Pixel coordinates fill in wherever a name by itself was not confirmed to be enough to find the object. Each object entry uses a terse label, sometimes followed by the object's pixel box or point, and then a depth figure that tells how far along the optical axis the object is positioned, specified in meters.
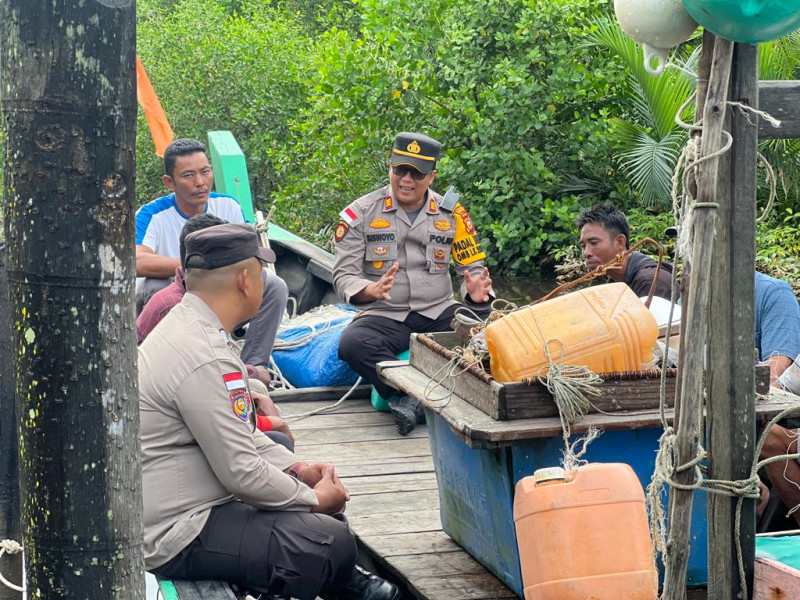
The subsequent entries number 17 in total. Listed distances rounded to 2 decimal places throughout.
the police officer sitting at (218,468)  3.28
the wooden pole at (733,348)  2.96
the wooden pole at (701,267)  2.85
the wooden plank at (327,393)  6.46
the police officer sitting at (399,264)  5.95
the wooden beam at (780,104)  3.05
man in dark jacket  5.34
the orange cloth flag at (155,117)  7.74
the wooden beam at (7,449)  5.90
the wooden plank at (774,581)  3.01
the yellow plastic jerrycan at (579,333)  3.43
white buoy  2.82
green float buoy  2.60
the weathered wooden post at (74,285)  1.74
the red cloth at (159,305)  4.65
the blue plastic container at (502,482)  3.43
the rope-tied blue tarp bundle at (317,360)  6.56
